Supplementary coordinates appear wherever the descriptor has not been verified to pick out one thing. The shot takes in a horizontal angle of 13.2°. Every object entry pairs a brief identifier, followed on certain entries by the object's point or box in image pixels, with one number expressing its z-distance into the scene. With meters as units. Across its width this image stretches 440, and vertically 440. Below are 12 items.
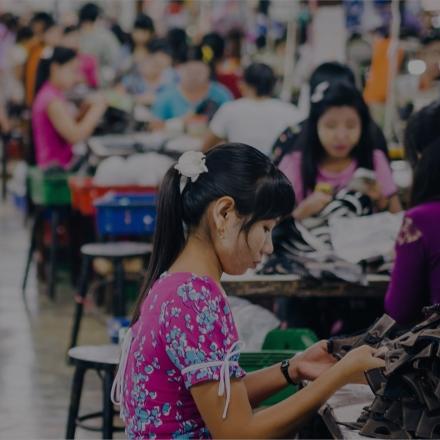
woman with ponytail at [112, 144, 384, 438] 4.58
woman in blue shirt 15.96
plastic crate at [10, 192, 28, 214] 20.70
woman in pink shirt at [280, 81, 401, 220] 8.98
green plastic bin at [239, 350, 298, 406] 6.56
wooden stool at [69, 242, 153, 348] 11.12
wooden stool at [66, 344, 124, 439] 7.33
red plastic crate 12.38
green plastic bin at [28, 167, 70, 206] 14.28
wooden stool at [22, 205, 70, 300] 14.47
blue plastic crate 11.95
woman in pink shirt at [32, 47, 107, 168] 14.56
